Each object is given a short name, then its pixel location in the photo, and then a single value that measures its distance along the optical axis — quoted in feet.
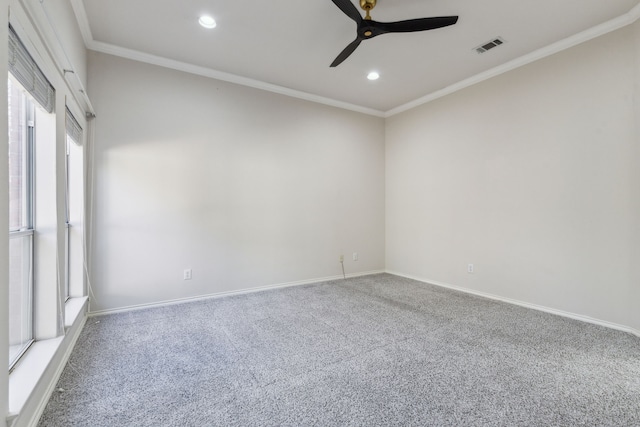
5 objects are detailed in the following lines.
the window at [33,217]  5.74
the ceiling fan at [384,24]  7.16
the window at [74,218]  9.13
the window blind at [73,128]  7.72
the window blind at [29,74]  4.46
